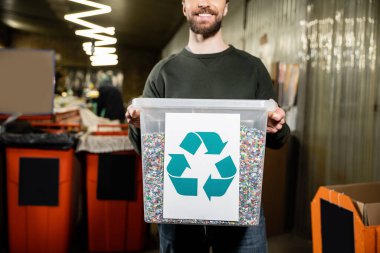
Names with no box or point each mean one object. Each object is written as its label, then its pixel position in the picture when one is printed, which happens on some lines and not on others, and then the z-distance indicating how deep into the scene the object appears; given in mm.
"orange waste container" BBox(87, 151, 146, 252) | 2938
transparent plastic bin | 1148
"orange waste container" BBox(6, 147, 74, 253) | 2748
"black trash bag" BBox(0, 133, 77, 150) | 2719
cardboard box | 1790
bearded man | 1394
